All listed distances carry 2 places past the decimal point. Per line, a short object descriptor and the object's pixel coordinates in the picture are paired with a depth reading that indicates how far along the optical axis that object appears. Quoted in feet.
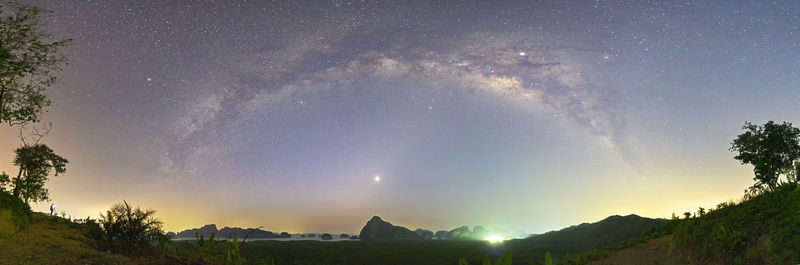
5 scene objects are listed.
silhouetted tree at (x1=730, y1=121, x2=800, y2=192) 133.80
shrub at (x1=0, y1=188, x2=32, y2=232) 50.65
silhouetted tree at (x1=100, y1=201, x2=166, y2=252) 32.19
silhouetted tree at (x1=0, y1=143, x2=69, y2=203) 120.57
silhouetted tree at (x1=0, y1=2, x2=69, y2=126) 68.39
